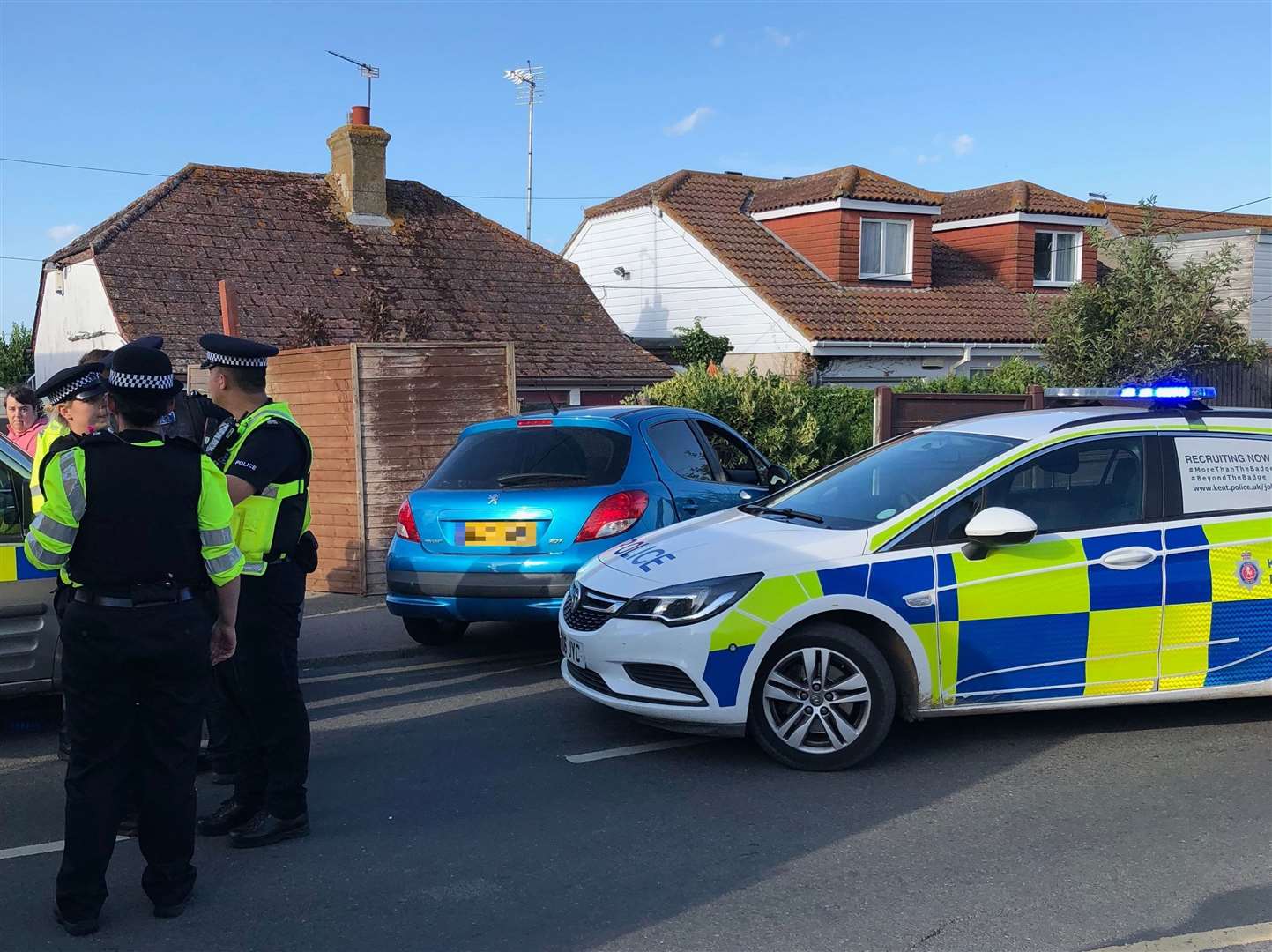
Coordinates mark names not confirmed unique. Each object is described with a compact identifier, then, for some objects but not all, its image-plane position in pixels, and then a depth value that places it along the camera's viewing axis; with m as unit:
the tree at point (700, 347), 23.17
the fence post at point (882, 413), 12.55
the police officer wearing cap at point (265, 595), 4.70
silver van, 6.03
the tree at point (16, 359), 33.47
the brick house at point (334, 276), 18.75
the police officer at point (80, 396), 5.02
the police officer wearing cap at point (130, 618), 3.94
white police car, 5.52
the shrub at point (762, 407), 12.76
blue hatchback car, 7.48
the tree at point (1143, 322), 17.84
